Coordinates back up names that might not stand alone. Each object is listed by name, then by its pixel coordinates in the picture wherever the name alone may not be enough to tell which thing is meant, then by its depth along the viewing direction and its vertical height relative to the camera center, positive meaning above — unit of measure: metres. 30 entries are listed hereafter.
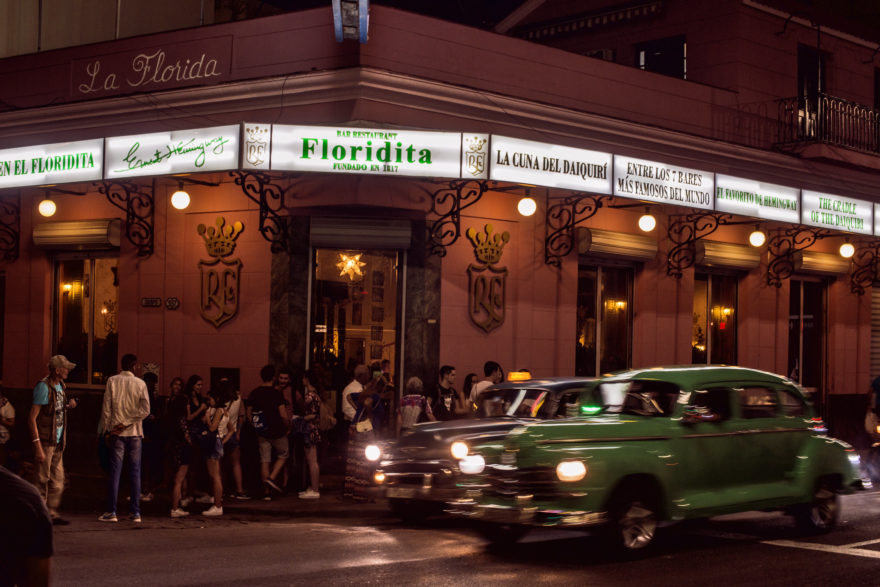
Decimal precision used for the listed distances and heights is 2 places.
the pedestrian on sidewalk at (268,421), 13.63 -1.01
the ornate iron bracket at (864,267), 22.56 +2.03
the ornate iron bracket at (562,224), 17.00 +2.17
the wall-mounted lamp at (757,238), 18.75 +2.19
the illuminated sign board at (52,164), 14.91 +2.67
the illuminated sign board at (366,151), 13.73 +2.69
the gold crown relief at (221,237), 15.99 +1.71
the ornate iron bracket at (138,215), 16.45 +2.10
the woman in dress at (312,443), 13.81 -1.31
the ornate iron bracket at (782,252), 20.60 +2.14
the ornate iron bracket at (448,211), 15.34 +2.14
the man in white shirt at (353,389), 13.96 -0.57
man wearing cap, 11.23 -0.97
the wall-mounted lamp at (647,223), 16.92 +2.19
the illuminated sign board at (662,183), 15.61 +2.70
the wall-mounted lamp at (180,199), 15.03 +2.14
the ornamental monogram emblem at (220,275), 15.98 +1.10
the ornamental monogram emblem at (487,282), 16.27 +1.11
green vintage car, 8.91 -1.02
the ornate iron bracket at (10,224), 18.05 +2.07
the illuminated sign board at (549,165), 14.20 +2.70
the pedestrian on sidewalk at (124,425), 11.77 -0.96
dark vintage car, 10.35 -0.94
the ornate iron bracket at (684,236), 18.72 +2.21
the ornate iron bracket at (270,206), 14.87 +2.11
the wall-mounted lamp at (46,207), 16.73 +2.21
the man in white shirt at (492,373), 15.09 -0.34
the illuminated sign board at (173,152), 13.77 +2.68
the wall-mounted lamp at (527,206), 15.30 +2.19
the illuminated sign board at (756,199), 16.89 +2.69
